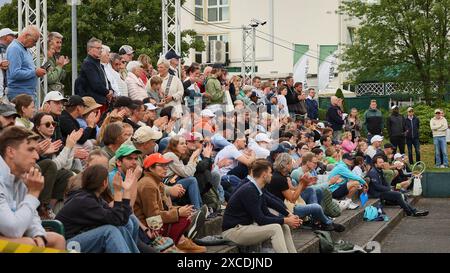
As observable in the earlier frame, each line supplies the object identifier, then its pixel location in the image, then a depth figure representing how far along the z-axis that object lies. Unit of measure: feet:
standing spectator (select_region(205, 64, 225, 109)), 63.46
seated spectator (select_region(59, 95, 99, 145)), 36.11
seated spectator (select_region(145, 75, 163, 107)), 52.42
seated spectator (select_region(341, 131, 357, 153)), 77.76
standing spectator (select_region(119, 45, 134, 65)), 53.12
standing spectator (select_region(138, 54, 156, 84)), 54.34
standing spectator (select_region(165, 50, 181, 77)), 60.11
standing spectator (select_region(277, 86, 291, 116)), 78.77
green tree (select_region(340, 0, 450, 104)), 132.16
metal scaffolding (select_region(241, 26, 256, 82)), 117.45
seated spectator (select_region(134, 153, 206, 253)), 32.14
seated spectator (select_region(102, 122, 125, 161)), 34.27
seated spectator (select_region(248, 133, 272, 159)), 50.70
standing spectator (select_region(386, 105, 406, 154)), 93.24
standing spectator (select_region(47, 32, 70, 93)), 48.03
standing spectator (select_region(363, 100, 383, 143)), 92.43
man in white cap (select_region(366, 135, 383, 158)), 78.72
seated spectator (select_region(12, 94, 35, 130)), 33.47
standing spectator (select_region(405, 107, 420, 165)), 93.97
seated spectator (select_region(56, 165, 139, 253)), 25.81
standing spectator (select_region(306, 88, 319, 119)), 90.22
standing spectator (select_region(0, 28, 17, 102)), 41.65
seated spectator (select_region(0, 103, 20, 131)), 29.12
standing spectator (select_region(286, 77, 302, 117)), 83.10
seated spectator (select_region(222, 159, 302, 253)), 34.58
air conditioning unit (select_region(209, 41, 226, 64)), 166.91
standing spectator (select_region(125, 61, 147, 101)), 50.47
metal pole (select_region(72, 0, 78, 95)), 65.67
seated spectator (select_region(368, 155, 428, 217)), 67.21
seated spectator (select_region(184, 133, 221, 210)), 40.91
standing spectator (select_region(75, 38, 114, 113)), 44.93
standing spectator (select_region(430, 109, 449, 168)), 92.07
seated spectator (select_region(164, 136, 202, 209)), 38.01
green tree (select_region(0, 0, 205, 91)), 148.46
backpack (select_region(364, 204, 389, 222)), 59.67
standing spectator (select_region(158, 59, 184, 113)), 53.78
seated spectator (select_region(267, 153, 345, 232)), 42.57
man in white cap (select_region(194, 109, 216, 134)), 48.70
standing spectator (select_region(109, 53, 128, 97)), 47.52
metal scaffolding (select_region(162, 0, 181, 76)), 72.02
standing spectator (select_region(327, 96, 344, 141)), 87.61
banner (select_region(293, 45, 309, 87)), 157.38
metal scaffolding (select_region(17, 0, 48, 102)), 59.41
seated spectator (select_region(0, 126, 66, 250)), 22.04
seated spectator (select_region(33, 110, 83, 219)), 30.07
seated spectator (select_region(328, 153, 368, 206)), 57.77
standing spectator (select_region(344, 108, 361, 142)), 89.50
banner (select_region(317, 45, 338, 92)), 160.86
